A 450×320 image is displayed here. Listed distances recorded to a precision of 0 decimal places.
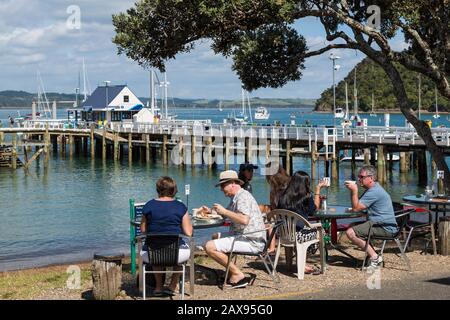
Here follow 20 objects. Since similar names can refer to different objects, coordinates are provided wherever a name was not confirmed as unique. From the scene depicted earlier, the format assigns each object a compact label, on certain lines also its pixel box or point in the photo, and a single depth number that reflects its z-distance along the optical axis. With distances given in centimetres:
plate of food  976
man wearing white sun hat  869
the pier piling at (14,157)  4722
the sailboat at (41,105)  12302
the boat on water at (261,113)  15440
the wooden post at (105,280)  829
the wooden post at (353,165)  4272
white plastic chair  934
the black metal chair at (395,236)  977
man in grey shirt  987
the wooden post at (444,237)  1084
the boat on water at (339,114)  11952
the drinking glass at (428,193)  1265
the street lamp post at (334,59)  4753
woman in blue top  815
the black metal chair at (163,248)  798
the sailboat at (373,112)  14973
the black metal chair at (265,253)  869
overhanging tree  1262
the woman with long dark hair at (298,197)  968
